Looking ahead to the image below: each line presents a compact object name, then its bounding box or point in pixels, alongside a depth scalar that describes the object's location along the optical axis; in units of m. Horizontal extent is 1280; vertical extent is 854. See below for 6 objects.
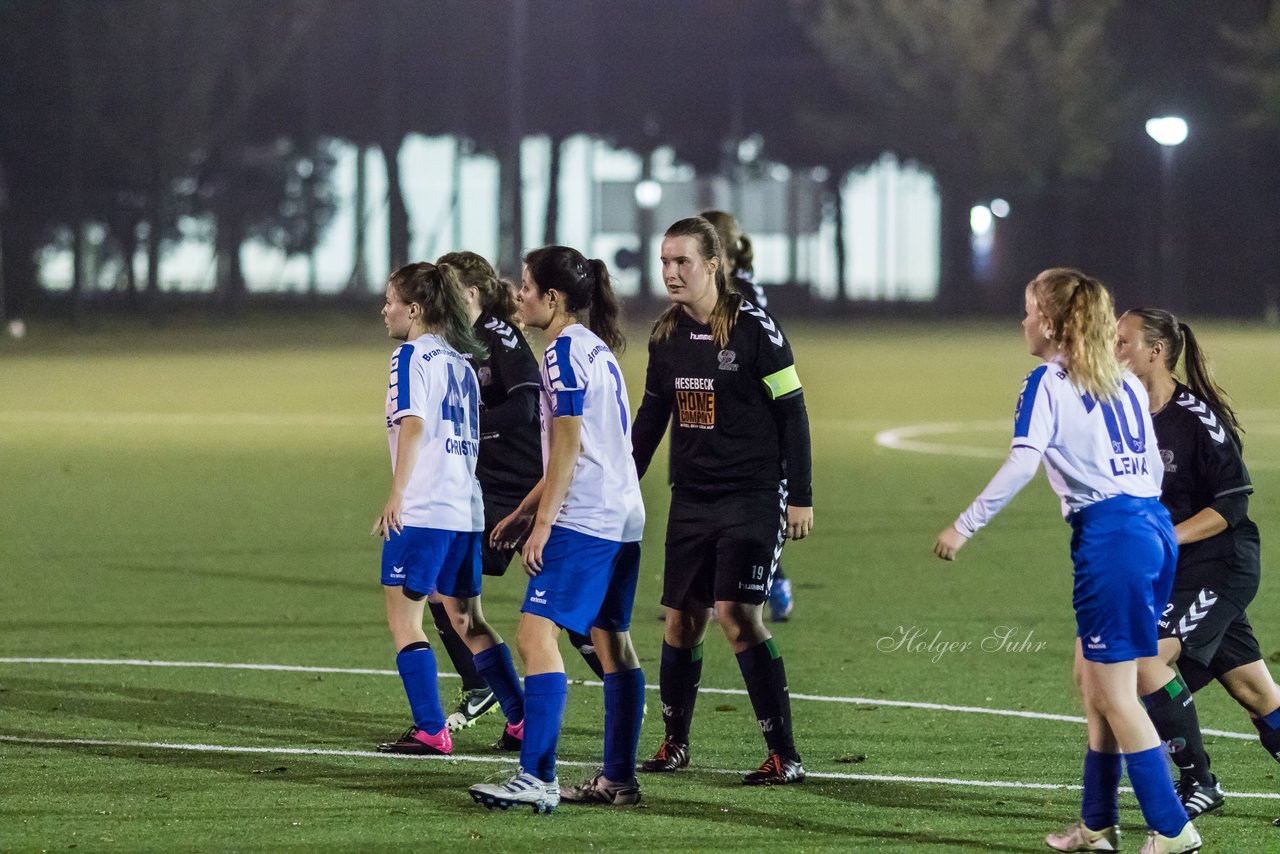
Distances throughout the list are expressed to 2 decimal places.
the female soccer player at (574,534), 12.15
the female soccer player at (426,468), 13.56
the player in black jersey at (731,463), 13.21
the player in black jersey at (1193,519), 12.25
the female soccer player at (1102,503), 10.86
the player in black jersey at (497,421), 15.02
